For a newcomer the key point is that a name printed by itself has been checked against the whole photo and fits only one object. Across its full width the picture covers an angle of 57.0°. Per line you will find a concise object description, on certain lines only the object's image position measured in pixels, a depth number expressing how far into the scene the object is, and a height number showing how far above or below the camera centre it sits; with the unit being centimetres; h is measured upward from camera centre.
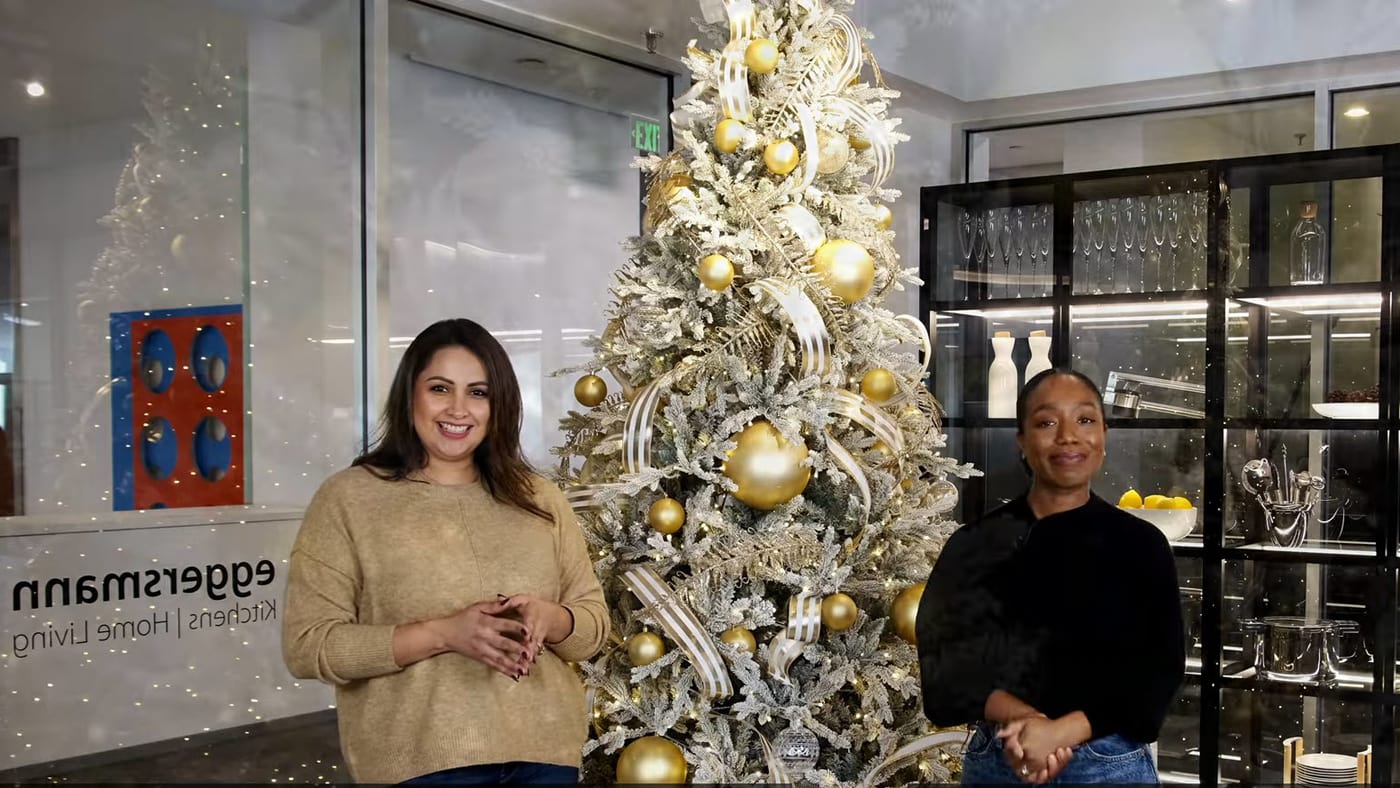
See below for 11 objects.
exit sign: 398 +73
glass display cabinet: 238 -7
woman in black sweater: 164 -34
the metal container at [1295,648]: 245 -53
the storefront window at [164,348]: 278 +4
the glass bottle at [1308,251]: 238 +23
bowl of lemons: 242 -27
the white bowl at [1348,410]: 236 -7
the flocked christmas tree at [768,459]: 235 -17
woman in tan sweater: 161 -30
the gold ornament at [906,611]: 237 -44
